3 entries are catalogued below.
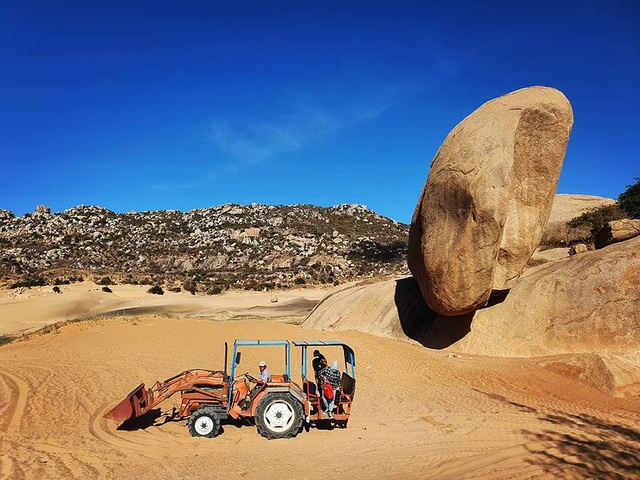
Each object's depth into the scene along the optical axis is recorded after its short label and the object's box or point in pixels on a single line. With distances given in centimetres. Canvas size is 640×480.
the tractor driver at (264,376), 928
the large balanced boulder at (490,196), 1485
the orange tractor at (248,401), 898
